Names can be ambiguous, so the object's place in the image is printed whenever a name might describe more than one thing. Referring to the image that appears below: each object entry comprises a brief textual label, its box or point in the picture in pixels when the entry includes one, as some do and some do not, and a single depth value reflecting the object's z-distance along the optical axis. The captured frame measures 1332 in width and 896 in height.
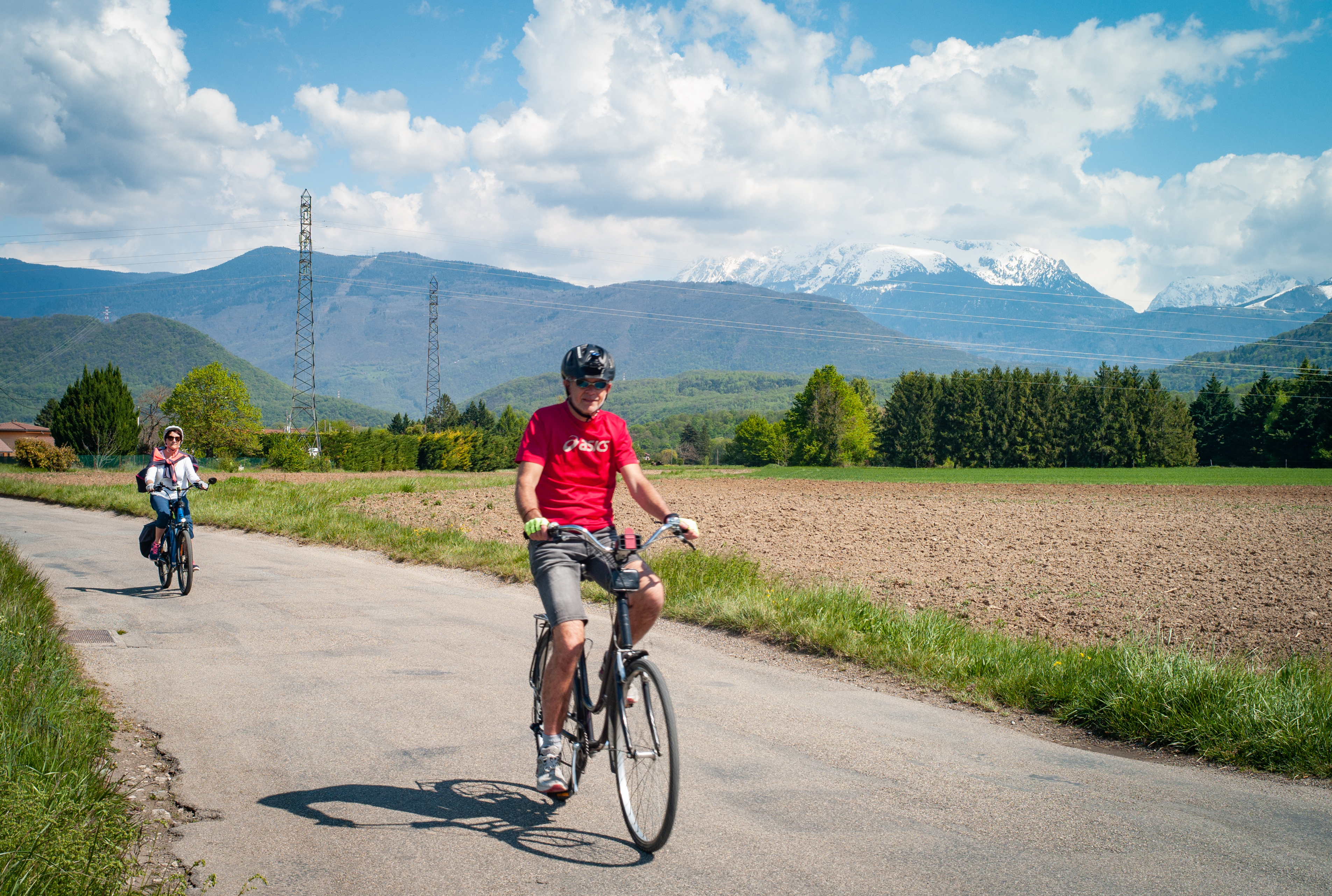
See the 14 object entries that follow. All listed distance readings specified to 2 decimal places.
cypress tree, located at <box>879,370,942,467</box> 96.44
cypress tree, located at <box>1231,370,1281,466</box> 83.88
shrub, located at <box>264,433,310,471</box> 64.31
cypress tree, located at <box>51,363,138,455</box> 66.50
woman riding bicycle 11.39
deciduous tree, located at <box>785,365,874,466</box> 96.81
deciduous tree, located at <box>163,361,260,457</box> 79.81
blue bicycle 10.90
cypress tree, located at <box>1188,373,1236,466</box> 88.62
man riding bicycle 4.21
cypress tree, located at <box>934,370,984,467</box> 94.81
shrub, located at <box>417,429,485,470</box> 81.00
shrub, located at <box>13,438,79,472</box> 53.56
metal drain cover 7.97
